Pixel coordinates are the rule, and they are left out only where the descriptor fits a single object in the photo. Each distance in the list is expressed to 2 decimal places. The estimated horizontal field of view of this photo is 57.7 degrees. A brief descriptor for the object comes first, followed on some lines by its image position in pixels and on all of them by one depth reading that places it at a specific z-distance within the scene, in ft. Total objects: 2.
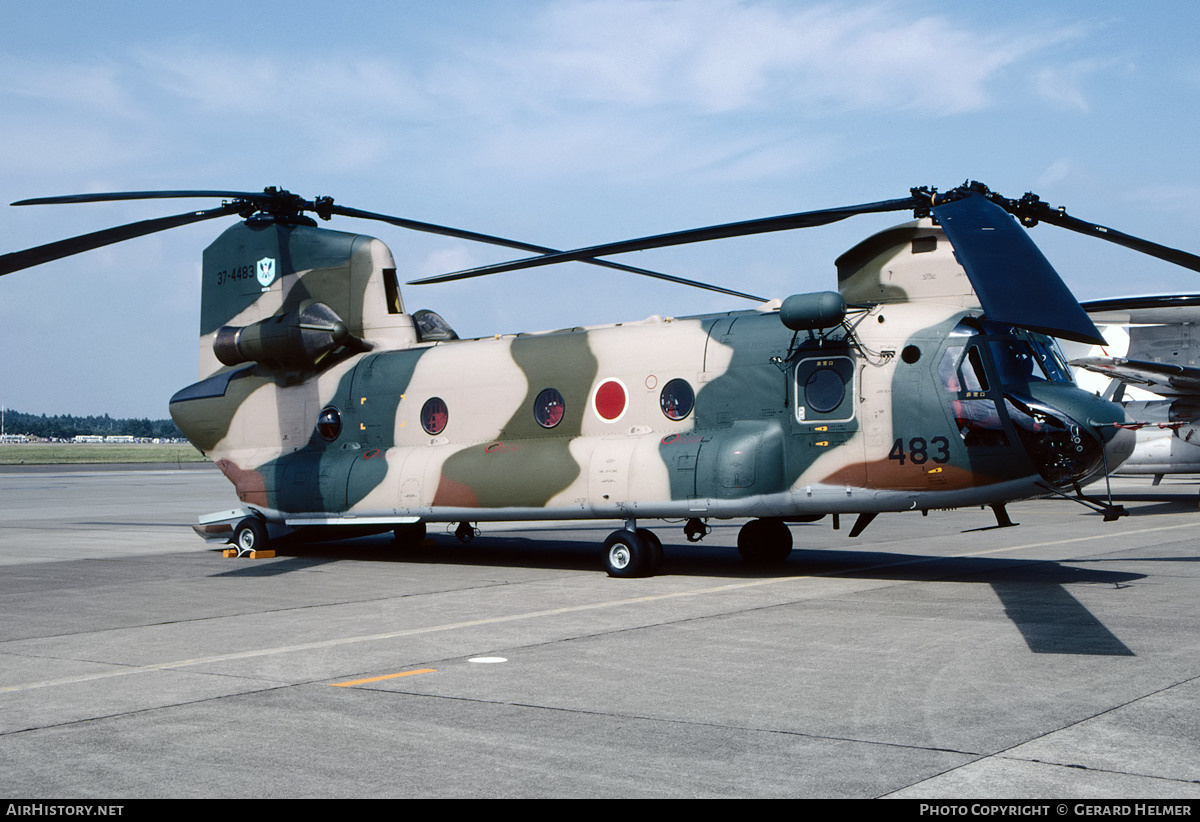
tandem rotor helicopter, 42.04
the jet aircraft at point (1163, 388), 93.35
